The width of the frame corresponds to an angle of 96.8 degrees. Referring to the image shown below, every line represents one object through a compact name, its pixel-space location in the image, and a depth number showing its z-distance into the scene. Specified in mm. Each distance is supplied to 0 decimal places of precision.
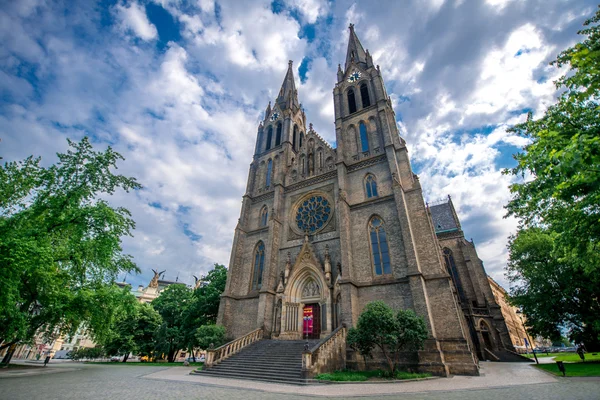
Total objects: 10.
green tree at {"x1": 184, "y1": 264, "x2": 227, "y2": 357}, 25372
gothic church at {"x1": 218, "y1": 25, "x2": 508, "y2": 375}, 16703
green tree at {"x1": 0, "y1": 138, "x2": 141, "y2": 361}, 10016
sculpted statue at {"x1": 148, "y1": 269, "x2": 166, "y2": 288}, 64438
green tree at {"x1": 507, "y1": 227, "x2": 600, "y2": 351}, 18469
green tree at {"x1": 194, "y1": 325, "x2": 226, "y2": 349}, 19234
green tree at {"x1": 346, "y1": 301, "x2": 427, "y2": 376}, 12973
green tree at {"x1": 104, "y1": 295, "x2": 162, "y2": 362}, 26453
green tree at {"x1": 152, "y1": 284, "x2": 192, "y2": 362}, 25453
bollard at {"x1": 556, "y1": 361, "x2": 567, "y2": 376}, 12484
